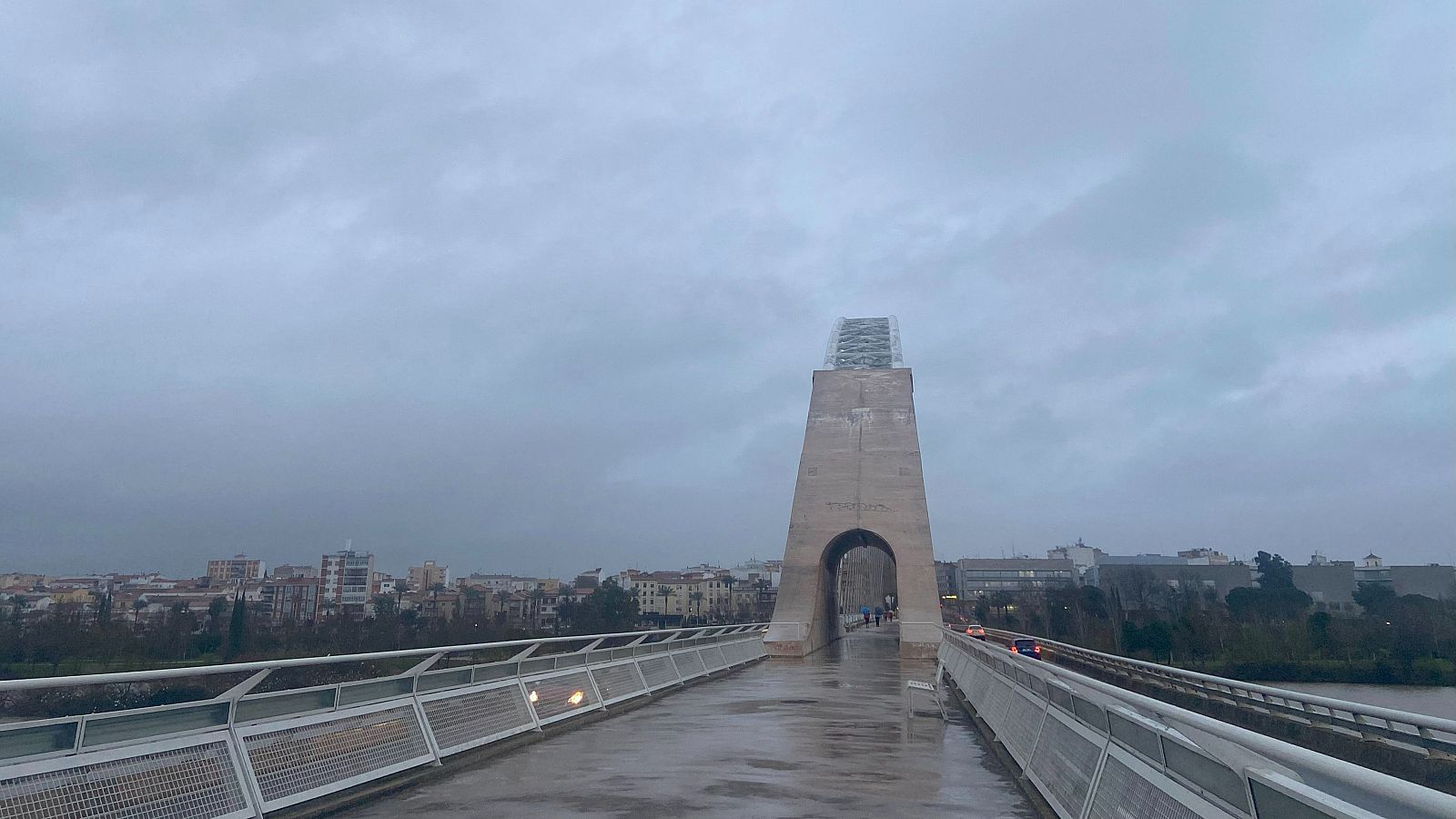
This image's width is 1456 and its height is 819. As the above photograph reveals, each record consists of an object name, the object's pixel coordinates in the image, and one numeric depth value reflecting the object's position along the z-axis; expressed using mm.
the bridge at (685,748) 4062
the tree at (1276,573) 90688
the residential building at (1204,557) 156625
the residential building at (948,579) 134750
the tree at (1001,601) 97075
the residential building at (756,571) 169562
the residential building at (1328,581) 100000
